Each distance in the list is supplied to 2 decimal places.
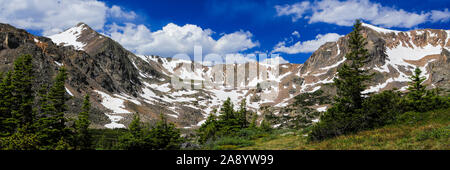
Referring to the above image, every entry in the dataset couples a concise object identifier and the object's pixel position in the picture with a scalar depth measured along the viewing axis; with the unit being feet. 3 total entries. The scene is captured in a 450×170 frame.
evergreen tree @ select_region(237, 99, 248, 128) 146.08
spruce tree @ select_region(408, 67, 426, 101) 116.26
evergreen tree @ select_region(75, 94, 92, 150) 117.15
